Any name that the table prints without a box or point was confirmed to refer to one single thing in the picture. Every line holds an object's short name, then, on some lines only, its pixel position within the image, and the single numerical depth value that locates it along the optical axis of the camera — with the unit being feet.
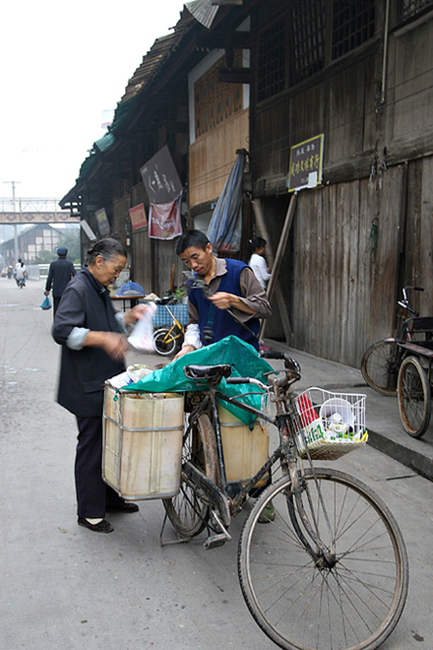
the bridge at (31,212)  192.54
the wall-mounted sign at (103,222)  88.02
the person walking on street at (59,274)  38.75
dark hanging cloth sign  46.88
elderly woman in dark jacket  11.12
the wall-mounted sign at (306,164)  25.95
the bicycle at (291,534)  7.77
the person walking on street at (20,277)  126.41
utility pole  203.62
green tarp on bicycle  9.46
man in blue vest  11.08
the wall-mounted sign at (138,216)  60.13
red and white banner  48.43
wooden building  19.95
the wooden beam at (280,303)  30.35
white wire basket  7.50
